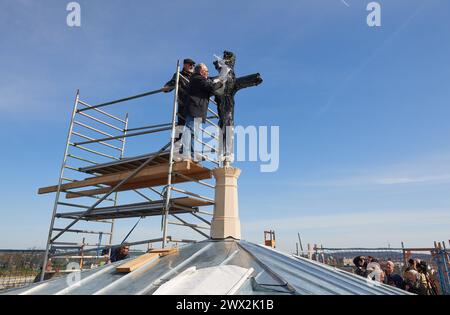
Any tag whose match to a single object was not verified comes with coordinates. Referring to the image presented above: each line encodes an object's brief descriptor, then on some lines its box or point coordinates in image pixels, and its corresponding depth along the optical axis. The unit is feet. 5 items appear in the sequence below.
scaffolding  21.49
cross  16.98
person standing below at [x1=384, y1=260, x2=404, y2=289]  26.61
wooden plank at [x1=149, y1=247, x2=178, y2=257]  12.11
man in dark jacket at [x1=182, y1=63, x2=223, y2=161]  18.16
